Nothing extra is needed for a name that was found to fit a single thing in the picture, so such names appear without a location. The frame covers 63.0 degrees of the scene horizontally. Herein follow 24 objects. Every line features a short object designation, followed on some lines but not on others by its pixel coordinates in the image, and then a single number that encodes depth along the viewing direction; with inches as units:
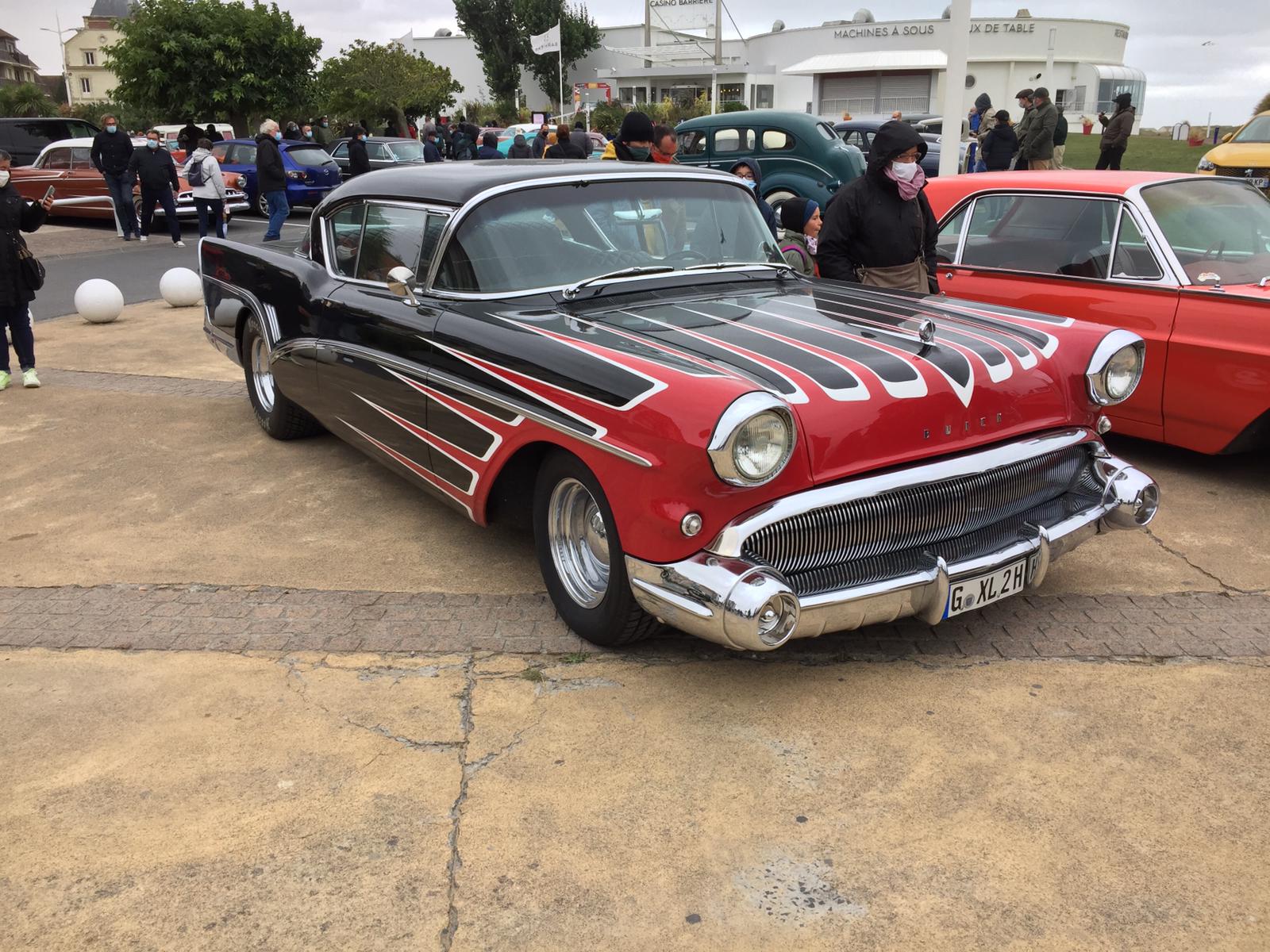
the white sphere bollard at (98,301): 398.9
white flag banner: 1409.9
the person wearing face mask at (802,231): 234.5
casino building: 2012.8
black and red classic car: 121.7
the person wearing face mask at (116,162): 607.2
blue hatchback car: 737.0
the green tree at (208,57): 1120.2
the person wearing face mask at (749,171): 272.4
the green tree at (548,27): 2605.8
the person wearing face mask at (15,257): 280.1
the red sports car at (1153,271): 195.5
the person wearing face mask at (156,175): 601.3
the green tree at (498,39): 2763.3
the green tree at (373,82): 1600.6
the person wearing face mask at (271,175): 570.9
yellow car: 560.4
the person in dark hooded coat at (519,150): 807.0
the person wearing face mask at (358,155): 699.4
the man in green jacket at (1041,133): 508.7
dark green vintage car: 556.1
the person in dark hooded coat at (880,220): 213.0
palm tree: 2092.8
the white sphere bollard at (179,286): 434.9
